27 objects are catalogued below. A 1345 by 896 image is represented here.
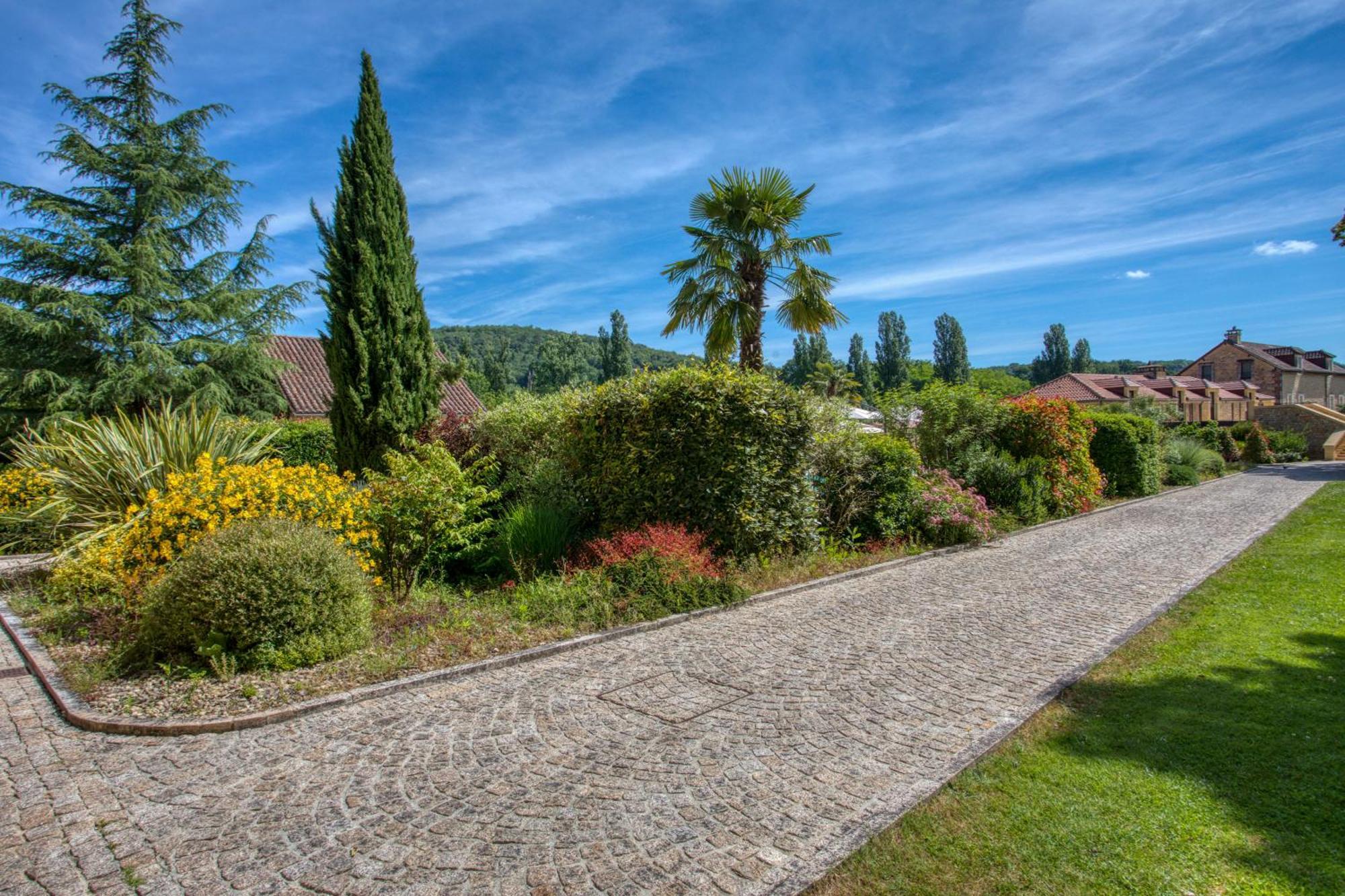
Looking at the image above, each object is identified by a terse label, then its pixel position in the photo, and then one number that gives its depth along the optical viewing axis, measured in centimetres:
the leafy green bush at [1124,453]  1703
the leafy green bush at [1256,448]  3136
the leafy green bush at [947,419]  1303
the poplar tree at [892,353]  6650
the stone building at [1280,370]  5322
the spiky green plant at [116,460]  692
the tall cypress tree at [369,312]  1159
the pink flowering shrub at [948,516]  1038
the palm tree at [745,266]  1312
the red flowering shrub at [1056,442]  1341
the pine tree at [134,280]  1533
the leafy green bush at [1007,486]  1252
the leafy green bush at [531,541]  771
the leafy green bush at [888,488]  1007
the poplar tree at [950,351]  6850
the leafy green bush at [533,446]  912
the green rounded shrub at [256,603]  478
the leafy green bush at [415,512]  707
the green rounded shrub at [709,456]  787
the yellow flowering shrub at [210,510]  577
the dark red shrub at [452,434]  1194
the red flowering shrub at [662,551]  704
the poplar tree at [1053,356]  7400
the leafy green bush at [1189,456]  2145
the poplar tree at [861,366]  6488
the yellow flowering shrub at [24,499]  750
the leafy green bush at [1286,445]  3412
